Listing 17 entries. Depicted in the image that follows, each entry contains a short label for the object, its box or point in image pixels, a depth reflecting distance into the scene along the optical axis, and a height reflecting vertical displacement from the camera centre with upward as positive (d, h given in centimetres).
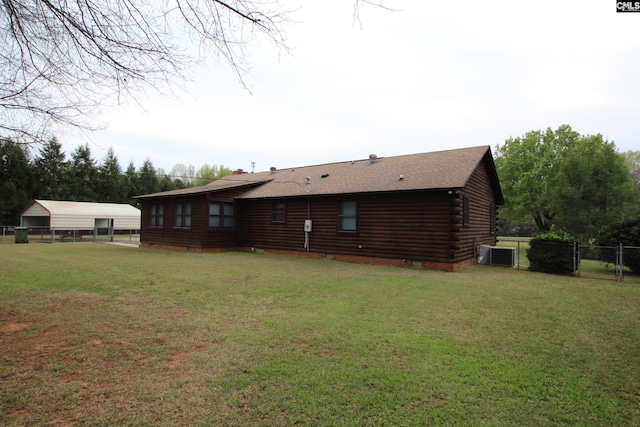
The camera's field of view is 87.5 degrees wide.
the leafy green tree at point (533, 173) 2661 +436
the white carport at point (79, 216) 2633 +50
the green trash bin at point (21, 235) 2325 -98
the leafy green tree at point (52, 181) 3675 +460
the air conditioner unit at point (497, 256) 1356 -128
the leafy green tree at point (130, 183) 4594 +545
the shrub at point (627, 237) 1205 -42
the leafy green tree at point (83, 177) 4122 +578
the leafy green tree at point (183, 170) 6538 +1042
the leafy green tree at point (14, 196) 3347 +261
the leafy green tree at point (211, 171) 6512 +1027
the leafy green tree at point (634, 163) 4003 +770
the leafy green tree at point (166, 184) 4764 +557
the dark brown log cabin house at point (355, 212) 1228 +52
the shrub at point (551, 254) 1155 -101
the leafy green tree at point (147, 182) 4641 +563
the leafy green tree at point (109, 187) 4544 +468
